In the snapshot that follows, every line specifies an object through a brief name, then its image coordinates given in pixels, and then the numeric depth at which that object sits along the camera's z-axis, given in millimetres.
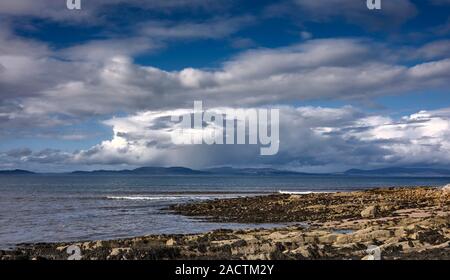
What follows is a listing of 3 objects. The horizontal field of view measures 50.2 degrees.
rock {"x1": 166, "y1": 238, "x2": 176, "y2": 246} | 26734
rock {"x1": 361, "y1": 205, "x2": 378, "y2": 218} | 44575
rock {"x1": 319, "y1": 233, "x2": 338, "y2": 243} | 25625
